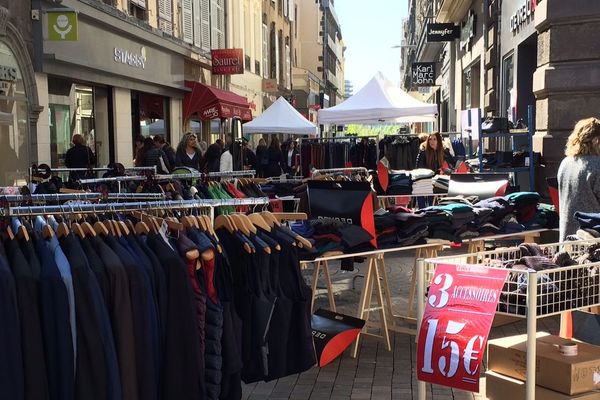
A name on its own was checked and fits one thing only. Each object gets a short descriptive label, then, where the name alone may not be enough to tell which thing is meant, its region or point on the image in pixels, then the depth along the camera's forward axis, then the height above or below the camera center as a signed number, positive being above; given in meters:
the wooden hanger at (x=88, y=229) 3.23 -0.35
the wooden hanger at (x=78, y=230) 3.21 -0.35
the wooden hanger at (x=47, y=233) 3.16 -0.35
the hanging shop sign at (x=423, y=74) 28.02 +3.33
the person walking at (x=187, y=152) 10.85 +0.06
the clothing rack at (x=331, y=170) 7.84 -0.20
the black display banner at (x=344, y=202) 5.20 -0.38
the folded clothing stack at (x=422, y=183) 8.55 -0.38
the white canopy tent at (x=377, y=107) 12.02 +0.84
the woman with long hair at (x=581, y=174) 5.28 -0.18
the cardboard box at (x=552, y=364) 3.28 -1.07
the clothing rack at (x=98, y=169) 7.73 -0.15
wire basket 3.14 -0.65
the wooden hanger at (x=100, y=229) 3.29 -0.35
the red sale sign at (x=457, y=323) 3.02 -0.78
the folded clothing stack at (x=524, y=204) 5.84 -0.45
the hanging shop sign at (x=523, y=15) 9.52 +2.10
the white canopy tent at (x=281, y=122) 16.30 +0.81
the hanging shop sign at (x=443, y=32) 20.80 +3.76
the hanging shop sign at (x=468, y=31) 16.88 +3.28
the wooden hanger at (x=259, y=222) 3.85 -0.38
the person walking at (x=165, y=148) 12.53 +0.16
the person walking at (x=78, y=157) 11.81 +0.00
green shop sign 11.98 +2.37
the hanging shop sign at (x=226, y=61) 23.22 +3.27
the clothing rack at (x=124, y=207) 3.33 -0.27
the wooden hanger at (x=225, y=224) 3.73 -0.38
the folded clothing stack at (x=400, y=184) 8.44 -0.38
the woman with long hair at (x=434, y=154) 11.41 -0.01
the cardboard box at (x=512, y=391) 3.29 -1.20
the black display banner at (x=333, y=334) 5.18 -1.41
